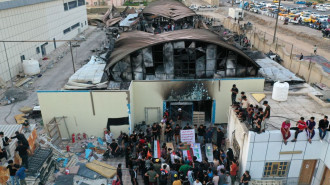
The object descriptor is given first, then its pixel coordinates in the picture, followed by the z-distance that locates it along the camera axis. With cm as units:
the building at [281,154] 1166
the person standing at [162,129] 1631
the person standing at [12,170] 1102
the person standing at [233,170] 1205
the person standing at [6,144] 1182
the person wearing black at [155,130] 1566
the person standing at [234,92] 1606
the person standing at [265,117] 1155
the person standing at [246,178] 1149
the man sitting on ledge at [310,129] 1126
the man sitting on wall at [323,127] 1116
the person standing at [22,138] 1161
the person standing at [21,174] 1093
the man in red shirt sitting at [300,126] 1123
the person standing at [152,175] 1187
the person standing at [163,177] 1170
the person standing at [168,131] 1590
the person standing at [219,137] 1486
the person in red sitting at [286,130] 1122
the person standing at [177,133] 1589
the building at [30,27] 2595
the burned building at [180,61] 1719
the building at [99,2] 8769
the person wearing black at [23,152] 1157
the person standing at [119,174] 1182
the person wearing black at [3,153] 1163
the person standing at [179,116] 1717
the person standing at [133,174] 1211
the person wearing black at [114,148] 1459
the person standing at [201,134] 1552
